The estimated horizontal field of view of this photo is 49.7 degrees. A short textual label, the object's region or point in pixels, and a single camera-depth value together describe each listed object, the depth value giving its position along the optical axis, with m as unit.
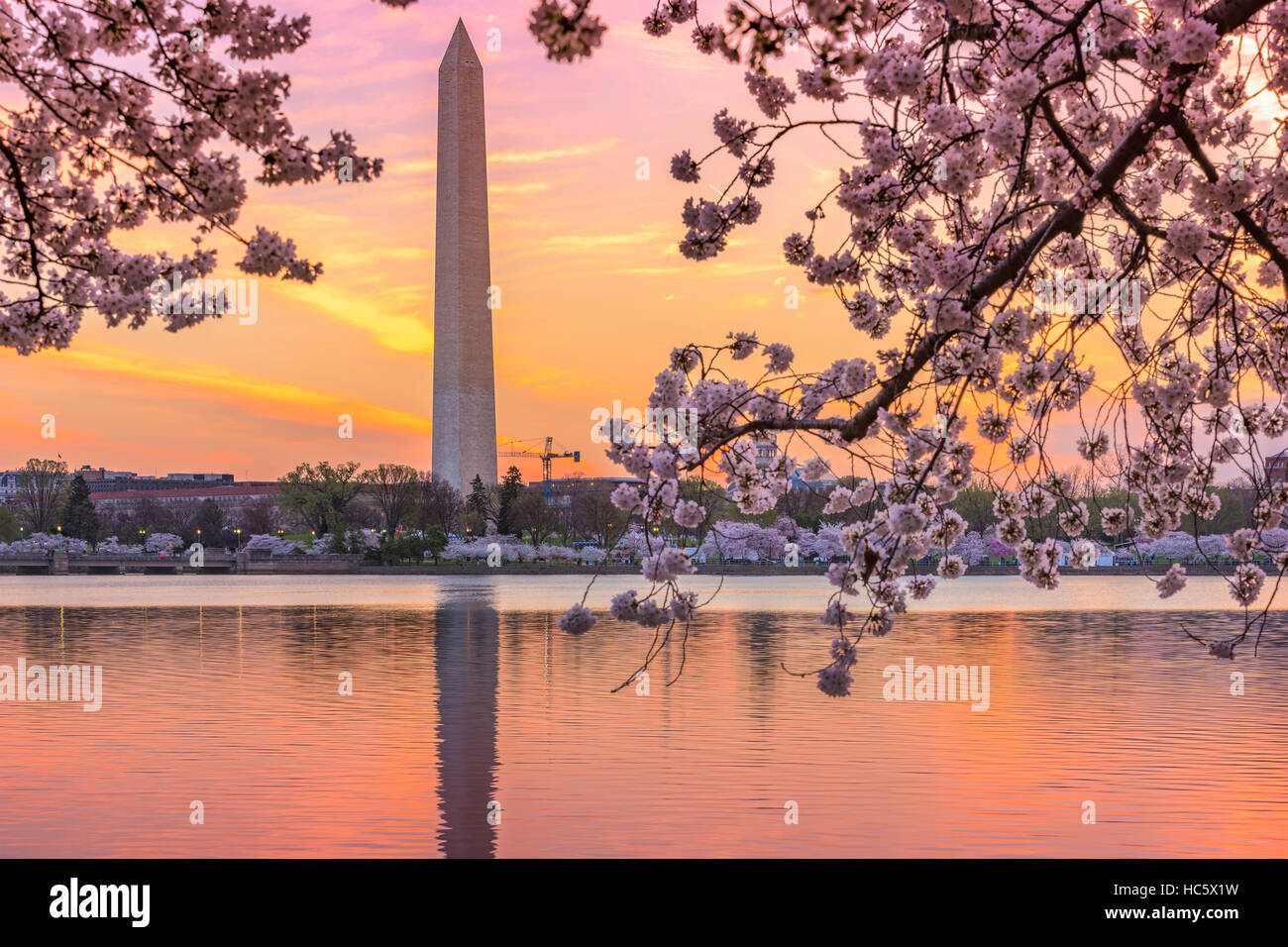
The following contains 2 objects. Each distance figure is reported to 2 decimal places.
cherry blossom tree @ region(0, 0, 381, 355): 6.89
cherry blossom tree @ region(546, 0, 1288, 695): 6.83
